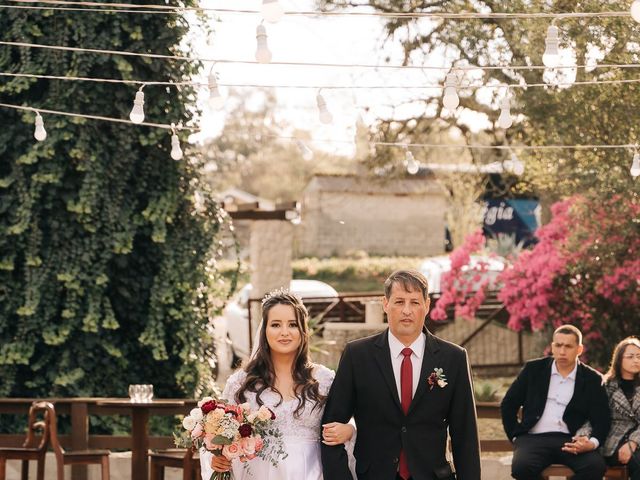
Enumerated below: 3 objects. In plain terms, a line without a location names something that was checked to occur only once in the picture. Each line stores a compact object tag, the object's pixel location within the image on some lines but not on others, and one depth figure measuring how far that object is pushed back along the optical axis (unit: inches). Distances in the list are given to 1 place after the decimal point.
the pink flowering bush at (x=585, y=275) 536.1
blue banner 1467.8
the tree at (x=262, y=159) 2025.1
